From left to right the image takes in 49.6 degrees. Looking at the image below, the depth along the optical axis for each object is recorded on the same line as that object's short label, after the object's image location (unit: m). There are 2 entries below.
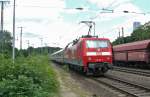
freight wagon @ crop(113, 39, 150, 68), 15.70
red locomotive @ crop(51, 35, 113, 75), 11.31
